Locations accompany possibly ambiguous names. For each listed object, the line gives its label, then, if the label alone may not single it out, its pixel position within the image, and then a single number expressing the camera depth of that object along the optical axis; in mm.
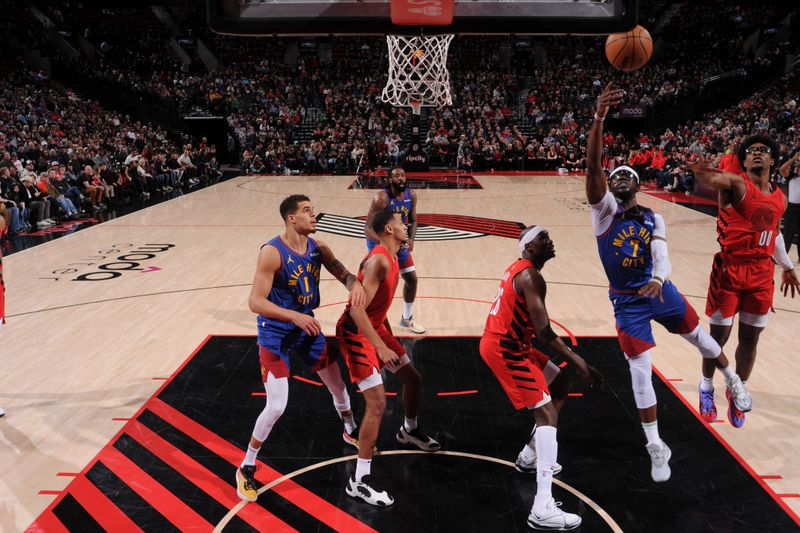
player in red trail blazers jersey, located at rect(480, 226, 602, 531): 3617
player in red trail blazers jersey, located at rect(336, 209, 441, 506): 3857
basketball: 5684
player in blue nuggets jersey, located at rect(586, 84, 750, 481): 4105
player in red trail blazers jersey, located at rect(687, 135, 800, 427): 4570
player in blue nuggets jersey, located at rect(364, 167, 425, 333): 6615
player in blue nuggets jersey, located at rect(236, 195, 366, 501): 3906
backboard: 4012
